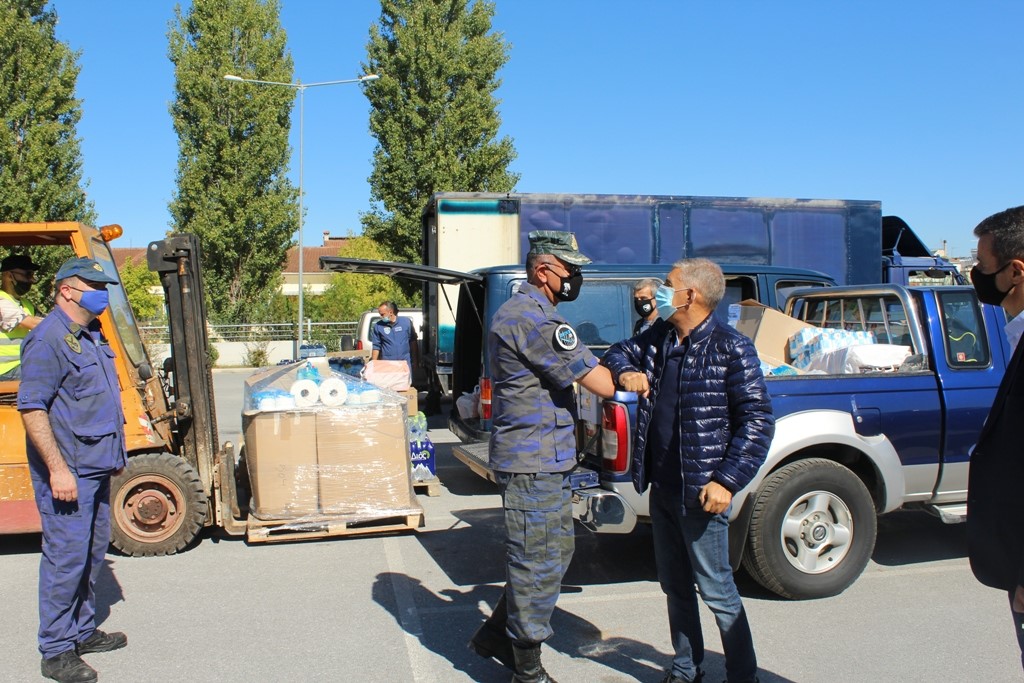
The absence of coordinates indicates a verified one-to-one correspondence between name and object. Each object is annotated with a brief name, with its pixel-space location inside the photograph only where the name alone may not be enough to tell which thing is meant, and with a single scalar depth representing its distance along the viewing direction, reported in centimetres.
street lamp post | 2315
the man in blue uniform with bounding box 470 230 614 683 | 358
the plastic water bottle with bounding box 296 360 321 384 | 626
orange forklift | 558
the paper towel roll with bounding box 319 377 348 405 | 610
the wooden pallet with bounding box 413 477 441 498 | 729
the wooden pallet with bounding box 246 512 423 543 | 592
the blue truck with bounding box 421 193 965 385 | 1142
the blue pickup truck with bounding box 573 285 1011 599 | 470
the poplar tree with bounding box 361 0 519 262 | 2598
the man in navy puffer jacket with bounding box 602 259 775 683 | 338
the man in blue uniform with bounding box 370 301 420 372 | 1234
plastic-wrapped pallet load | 598
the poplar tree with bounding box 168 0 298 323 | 2836
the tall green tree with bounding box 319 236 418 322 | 3559
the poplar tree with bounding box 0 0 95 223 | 2098
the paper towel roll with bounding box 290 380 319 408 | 607
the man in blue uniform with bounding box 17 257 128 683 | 387
